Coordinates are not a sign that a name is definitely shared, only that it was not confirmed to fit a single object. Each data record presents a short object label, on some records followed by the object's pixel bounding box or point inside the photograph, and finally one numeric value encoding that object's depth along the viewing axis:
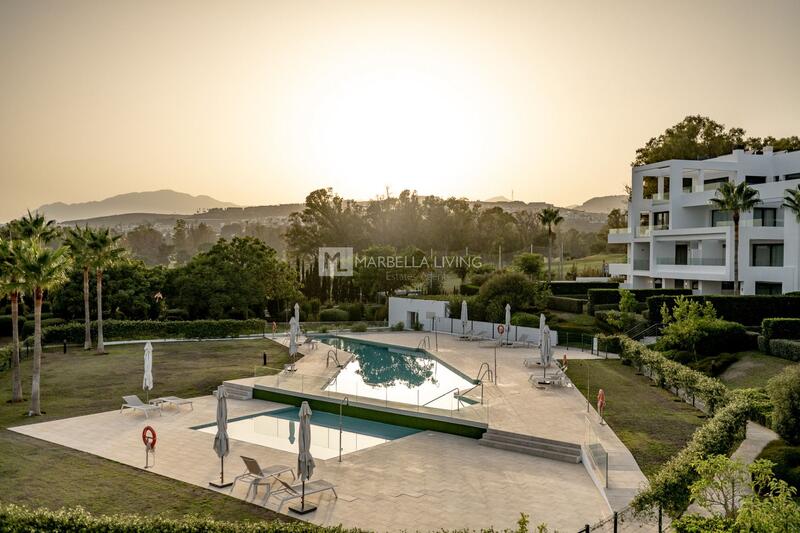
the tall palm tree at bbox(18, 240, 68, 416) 19.78
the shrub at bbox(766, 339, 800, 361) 23.31
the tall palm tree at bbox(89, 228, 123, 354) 31.73
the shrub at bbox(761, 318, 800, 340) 24.97
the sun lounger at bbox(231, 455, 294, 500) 13.16
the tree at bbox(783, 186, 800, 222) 33.88
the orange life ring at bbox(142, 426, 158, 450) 14.57
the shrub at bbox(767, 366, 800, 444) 13.70
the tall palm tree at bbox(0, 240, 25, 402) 19.84
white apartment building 36.72
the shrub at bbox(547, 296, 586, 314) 41.81
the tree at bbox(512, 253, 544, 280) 53.66
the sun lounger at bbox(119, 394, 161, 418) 19.75
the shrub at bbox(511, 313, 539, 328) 35.00
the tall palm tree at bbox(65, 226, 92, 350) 31.52
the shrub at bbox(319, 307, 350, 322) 46.44
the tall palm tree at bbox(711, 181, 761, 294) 35.03
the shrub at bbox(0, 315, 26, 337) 40.12
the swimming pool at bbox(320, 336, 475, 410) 20.06
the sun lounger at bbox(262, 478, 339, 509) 12.61
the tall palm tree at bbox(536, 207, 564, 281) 55.66
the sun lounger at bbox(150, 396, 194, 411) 20.61
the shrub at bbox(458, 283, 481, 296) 51.72
